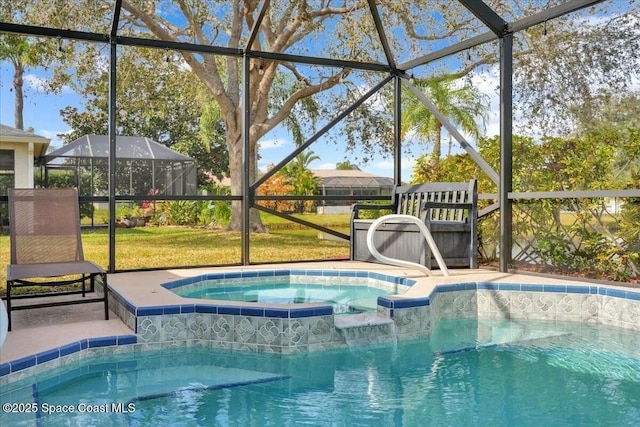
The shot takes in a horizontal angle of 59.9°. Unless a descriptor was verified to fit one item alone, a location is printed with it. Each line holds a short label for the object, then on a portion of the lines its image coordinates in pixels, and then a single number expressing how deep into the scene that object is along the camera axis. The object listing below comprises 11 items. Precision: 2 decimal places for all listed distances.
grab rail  5.41
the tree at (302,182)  14.09
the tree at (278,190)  13.64
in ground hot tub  5.43
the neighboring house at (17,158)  10.11
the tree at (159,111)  12.82
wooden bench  6.38
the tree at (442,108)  11.38
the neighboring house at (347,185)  14.18
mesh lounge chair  4.56
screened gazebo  11.05
